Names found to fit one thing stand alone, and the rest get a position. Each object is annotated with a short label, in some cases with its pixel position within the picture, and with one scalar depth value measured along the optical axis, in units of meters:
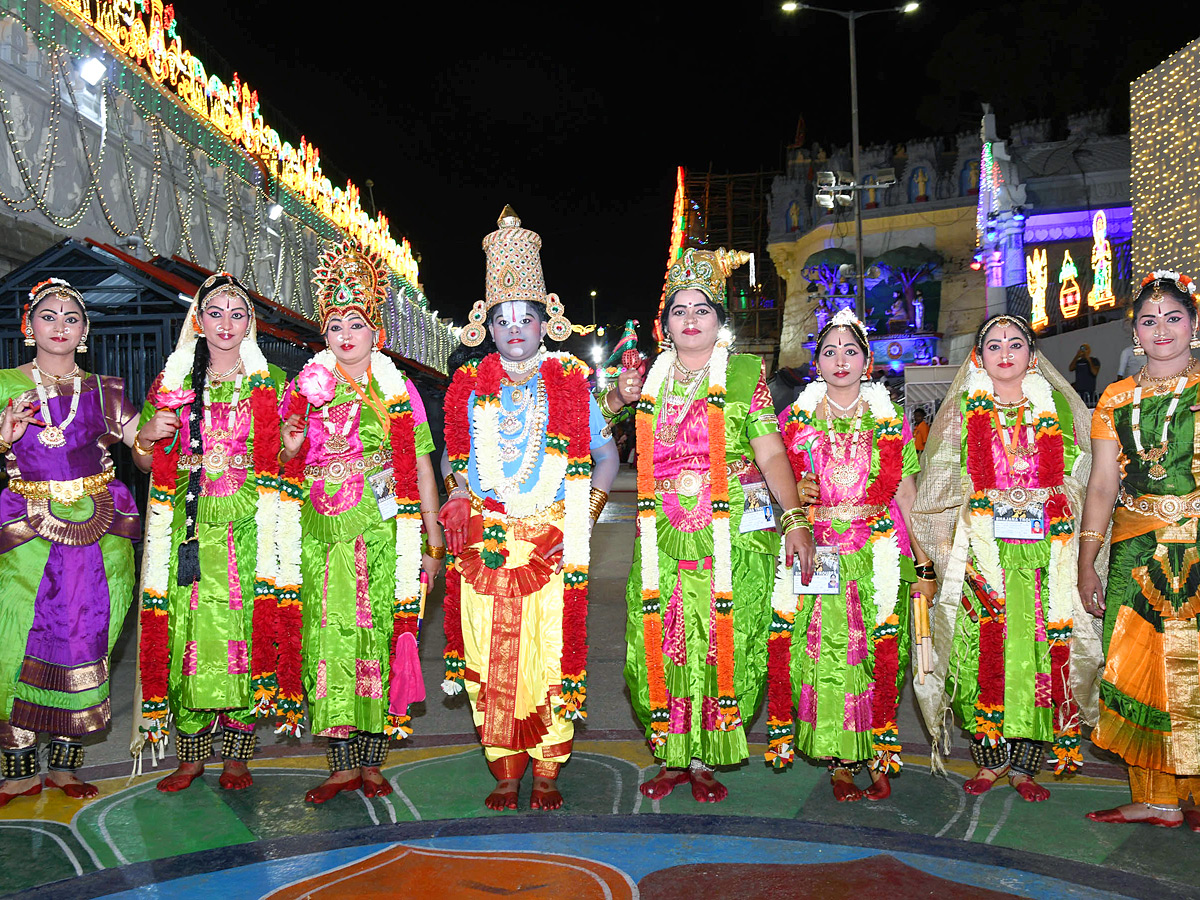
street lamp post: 15.37
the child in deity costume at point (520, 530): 3.77
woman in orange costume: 3.57
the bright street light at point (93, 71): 12.28
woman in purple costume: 3.96
